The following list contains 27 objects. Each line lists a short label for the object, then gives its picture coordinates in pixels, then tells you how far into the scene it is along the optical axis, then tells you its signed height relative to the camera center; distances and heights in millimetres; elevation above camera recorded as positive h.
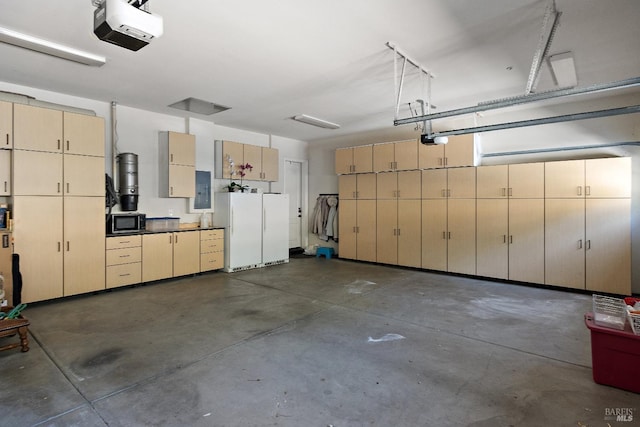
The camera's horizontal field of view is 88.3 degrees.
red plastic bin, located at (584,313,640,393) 2359 -1069
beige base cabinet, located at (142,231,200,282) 5266 -721
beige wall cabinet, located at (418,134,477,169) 5781 +1062
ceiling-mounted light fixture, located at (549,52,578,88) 3607 +1684
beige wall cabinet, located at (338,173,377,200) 7125 +569
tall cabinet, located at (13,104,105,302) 4125 +141
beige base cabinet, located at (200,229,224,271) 6012 -704
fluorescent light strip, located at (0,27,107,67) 3096 +1671
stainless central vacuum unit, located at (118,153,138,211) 5270 +509
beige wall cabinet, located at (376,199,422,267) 6504 -422
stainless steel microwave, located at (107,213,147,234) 5016 -169
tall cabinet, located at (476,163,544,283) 5254 -164
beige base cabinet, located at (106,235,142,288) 4867 -738
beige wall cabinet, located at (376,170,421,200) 6500 +546
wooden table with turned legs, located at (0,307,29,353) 2865 -1045
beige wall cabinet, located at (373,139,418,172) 6449 +1133
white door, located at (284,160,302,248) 8438 +380
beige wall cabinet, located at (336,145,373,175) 7090 +1158
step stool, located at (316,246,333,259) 7926 -970
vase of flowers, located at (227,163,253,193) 6672 +634
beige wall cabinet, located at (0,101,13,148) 3963 +1059
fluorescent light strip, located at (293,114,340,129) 6203 +1789
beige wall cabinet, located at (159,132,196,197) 5754 +847
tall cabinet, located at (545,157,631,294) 4629 -185
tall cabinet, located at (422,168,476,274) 5879 -151
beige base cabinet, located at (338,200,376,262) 7141 -402
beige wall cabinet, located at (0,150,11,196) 4051 +490
